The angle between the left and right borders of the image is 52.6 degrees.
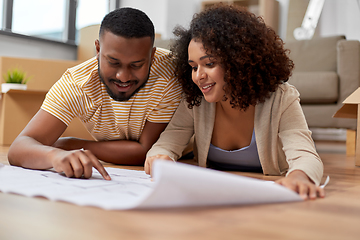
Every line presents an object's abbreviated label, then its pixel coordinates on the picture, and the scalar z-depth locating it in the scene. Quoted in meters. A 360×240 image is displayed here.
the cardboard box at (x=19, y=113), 2.29
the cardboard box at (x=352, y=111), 1.55
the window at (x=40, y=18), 3.63
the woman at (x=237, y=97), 1.01
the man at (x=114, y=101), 1.04
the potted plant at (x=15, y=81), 2.33
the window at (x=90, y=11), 4.21
